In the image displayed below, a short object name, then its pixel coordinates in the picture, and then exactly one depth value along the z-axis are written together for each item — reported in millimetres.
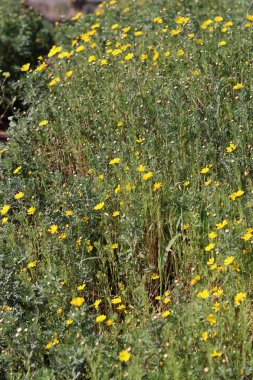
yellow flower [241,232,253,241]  3758
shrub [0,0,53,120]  7699
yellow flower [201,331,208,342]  3319
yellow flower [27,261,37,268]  4145
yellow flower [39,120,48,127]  5429
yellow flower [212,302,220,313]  3468
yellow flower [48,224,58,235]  4312
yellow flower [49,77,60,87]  5906
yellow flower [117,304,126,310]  3858
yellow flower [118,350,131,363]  3344
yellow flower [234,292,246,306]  3431
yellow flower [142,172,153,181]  4340
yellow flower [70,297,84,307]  3574
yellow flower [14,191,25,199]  4684
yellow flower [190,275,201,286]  3457
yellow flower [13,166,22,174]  5012
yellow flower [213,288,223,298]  3536
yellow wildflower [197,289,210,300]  3436
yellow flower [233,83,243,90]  5057
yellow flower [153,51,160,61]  5881
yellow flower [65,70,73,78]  5816
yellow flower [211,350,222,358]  3227
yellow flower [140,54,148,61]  5893
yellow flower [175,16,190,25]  6375
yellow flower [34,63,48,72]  6016
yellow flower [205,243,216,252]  3822
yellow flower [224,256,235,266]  3576
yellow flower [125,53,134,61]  5634
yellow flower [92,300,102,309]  3796
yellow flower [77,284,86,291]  3878
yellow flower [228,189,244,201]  3971
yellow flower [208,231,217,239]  3863
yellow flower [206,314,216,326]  3354
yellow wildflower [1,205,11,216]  4636
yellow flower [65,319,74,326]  3679
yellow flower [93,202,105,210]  4316
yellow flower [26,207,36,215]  4596
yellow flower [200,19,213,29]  6271
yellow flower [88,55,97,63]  5930
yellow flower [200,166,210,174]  4409
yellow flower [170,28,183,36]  6227
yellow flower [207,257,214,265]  3795
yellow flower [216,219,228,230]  3868
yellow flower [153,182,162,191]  4362
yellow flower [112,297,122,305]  3873
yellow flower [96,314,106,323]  3617
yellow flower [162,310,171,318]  3548
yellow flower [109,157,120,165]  4621
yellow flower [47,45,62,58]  6212
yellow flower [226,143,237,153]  4453
